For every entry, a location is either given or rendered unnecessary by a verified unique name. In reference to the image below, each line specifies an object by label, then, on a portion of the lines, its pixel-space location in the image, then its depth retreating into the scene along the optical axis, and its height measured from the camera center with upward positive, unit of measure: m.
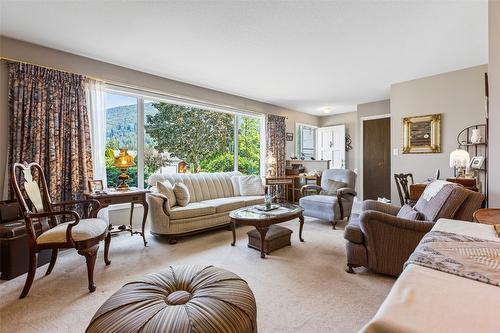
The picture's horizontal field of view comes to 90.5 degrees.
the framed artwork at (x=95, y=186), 3.16 -0.25
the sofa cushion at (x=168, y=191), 3.45 -0.36
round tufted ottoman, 1.04 -0.66
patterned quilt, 0.80 -0.36
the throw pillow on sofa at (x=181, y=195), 3.55 -0.43
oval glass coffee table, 2.79 -0.62
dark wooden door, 6.04 +0.11
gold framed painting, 4.19 +0.48
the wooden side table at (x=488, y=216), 1.54 -0.36
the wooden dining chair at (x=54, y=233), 2.02 -0.57
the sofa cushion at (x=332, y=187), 4.42 -0.43
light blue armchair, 3.94 -0.59
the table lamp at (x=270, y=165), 6.06 -0.03
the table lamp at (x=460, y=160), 3.31 +0.01
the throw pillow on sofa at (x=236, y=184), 4.60 -0.37
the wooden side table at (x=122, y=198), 2.89 -0.39
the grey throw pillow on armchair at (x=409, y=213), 2.28 -0.50
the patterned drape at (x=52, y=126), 2.86 +0.50
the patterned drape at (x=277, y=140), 6.07 +0.59
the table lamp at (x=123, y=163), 3.23 +0.04
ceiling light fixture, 6.28 +1.40
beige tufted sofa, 3.27 -0.60
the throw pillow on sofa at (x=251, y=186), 4.56 -0.41
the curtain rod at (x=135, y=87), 2.93 +1.23
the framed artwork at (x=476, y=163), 3.27 -0.03
